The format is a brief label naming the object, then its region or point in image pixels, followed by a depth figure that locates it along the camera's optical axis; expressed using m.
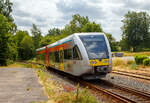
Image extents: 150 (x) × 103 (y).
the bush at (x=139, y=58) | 20.64
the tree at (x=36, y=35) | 77.38
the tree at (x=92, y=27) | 58.88
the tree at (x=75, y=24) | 68.75
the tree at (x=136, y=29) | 73.31
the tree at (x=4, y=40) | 27.66
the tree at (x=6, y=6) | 44.16
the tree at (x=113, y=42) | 95.99
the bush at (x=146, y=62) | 19.08
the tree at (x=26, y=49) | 62.59
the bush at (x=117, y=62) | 22.99
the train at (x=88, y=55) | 10.56
